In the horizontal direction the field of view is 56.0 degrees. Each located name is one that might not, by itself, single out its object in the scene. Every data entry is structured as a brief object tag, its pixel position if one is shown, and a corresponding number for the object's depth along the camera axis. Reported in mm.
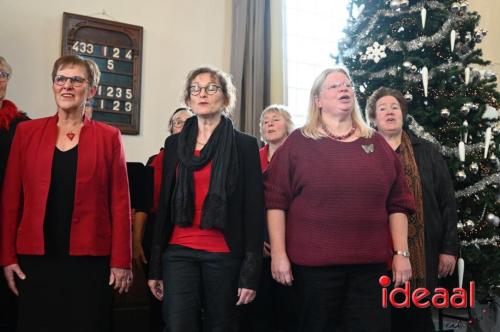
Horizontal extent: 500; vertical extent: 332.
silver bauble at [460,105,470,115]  2977
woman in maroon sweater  1718
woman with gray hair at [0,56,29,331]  1927
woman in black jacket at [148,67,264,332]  1709
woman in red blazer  1709
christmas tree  2996
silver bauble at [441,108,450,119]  2979
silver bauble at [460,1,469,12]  3236
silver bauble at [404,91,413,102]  3026
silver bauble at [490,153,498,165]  3041
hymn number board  3963
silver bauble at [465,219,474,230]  2914
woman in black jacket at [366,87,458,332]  2281
